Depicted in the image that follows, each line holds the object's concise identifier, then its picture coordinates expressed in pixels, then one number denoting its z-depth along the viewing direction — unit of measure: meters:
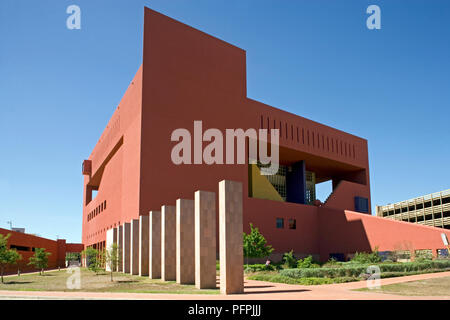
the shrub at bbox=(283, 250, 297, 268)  31.40
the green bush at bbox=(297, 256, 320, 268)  29.15
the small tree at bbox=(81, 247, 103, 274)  30.64
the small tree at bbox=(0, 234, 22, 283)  27.78
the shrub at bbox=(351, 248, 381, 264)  29.11
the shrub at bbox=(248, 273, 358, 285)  19.98
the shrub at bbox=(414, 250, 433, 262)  32.87
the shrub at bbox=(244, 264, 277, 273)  29.38
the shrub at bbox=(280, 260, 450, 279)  22.38
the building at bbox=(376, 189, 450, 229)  66.12
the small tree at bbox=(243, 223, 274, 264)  31.12
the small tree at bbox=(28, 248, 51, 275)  36.12
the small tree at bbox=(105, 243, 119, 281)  27.36
